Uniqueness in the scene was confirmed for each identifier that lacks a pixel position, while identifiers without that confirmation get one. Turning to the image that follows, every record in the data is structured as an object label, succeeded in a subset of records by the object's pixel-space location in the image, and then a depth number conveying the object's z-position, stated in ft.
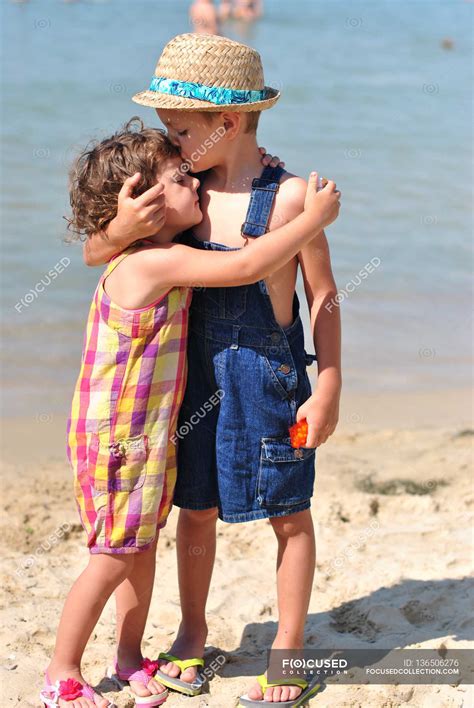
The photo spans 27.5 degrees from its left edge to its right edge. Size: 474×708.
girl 8.05
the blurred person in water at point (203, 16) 62.95
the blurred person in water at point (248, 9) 70.89
